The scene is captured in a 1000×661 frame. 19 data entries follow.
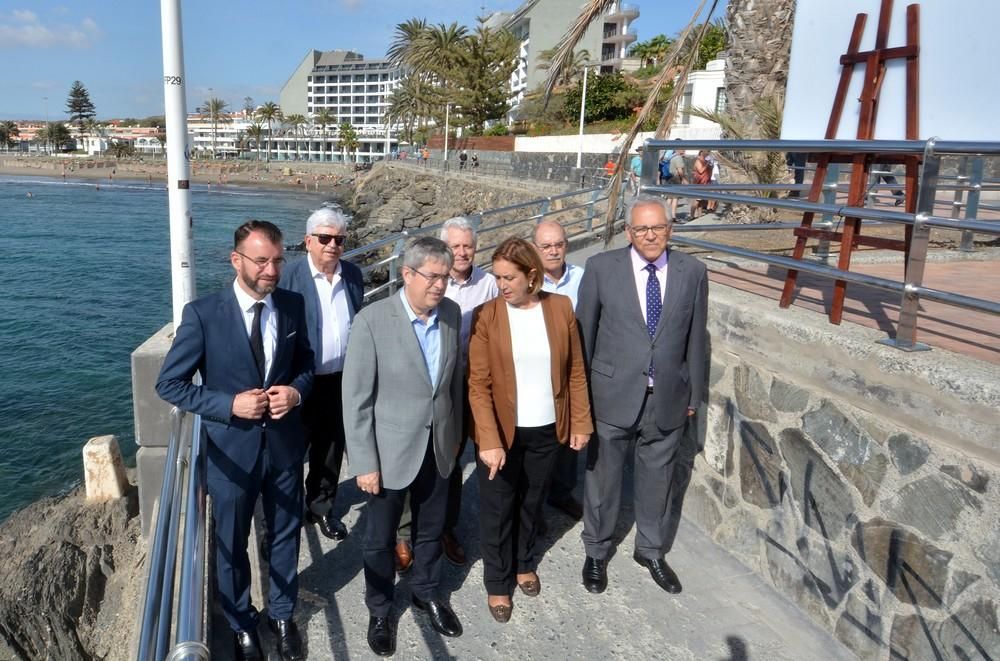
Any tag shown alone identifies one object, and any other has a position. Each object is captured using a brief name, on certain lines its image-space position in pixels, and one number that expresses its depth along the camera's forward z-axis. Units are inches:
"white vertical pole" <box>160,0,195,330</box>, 160.7
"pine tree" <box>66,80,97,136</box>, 5167.3
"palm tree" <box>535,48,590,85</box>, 1640.0
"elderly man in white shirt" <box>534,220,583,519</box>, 150.1
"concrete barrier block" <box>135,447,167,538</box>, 162.6
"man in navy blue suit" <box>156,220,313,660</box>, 109.5
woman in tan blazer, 121.6
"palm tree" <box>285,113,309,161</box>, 5290.4
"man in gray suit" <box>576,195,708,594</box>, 129.7
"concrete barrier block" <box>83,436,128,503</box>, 223.1
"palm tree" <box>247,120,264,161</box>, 5172.2
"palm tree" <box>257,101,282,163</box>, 5142.7
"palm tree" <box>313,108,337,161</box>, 5054.1
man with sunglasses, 141.6
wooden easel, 121.9
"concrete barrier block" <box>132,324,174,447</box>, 152.2
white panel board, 115.4
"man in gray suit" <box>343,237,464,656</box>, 113.5
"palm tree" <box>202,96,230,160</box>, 5313.0
